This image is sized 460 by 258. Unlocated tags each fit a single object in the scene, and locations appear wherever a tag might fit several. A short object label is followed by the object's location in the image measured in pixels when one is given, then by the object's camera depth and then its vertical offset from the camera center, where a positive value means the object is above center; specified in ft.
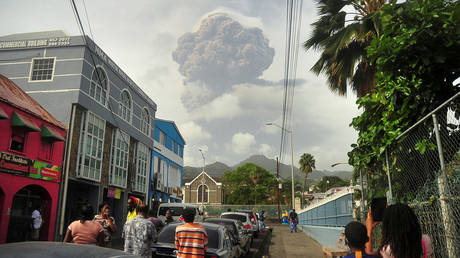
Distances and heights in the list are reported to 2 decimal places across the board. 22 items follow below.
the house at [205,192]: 238.48 +7.56
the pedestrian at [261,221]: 88.31 -4.66
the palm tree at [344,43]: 33.24 +16.46
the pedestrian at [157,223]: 32.07 -1.99
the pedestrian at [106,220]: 23.65 -1.28
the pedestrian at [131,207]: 26.96 -0.40
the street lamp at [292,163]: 120.26 +14.51
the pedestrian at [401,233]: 9.18 -0.76
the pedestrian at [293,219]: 89.40 -4.02
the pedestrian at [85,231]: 18.65 -1.64
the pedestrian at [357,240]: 9.45 -0.98
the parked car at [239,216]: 57.77 -2.20
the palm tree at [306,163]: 220.29 +26.86
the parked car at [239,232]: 38.95 -3.52
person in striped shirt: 17.63 -1.91
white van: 55.67 -1.10
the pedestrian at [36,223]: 52.60 -3.46
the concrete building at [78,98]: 64.34 +20.71
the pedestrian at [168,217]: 37.37 -1.63
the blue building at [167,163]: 112.68 +14.89
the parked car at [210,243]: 21.91 -2.76
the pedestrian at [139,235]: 19.53 -1.94
